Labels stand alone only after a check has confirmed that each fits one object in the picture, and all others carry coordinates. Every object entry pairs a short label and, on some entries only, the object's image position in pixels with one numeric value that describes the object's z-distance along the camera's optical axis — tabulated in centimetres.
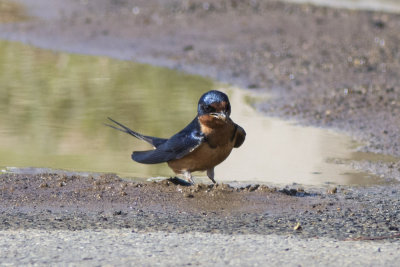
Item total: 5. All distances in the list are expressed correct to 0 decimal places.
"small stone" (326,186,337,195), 1125
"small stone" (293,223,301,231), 914
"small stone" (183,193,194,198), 1058
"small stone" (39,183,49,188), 1102
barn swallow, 1021
